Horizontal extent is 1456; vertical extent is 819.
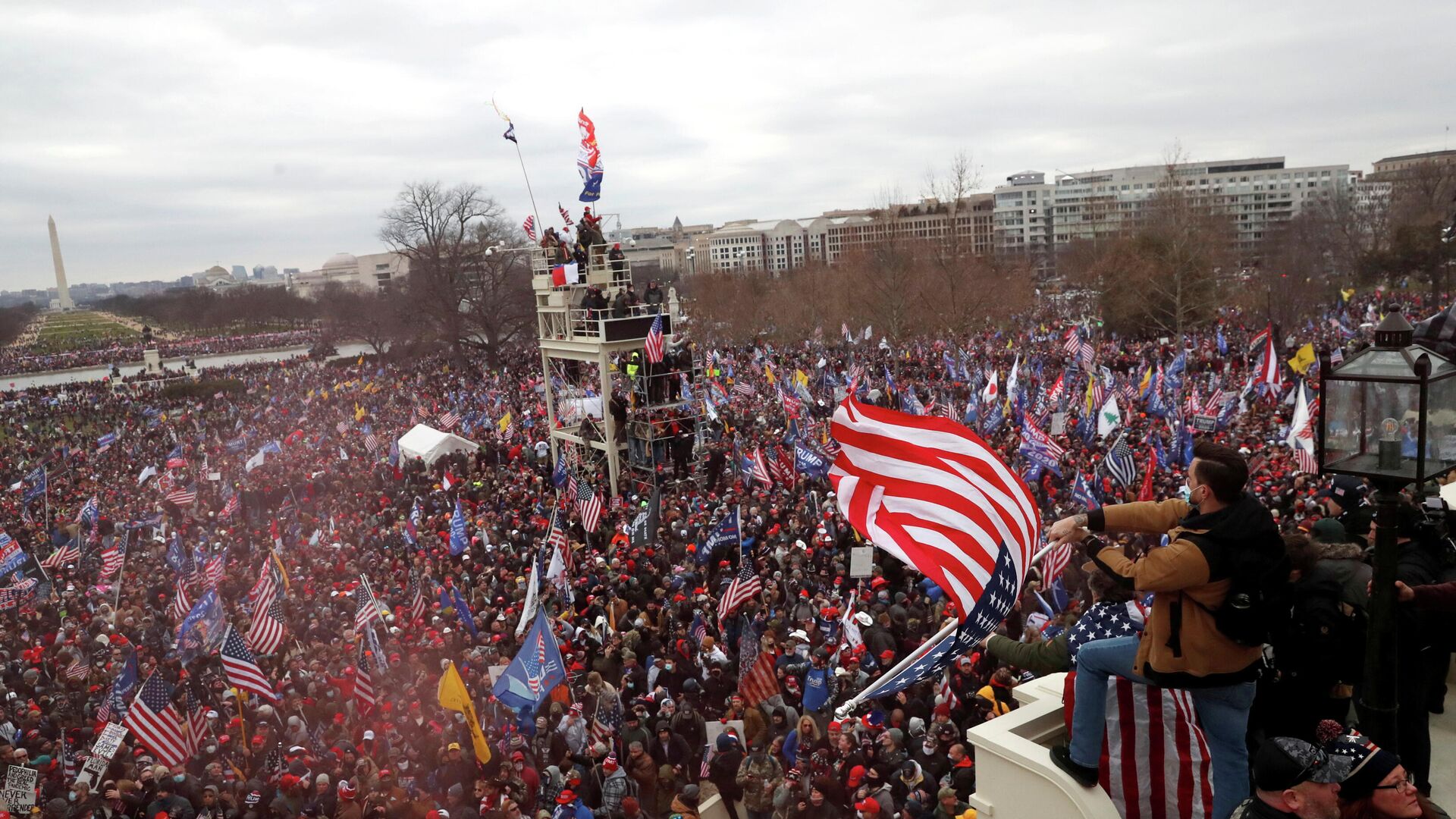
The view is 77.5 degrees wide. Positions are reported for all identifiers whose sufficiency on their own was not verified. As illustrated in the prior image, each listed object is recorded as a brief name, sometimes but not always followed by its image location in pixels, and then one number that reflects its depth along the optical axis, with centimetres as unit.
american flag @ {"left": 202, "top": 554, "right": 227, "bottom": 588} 1566
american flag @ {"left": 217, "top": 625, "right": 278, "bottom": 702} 1048
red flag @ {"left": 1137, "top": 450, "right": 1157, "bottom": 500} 1439
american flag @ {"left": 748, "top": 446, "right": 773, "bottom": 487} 1811
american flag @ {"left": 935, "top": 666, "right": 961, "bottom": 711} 843
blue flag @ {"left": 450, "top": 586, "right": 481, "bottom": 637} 1230
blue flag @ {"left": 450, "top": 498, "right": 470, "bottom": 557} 1644
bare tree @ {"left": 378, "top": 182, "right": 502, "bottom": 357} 5200
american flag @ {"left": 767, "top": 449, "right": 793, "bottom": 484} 1848
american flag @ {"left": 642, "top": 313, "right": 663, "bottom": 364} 2097
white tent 2602
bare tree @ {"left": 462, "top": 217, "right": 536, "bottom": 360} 5247
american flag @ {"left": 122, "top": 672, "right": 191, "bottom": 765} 946
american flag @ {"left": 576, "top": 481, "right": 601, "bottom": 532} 1678
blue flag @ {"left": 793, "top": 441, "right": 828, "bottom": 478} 1759
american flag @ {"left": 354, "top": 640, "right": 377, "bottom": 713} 1040
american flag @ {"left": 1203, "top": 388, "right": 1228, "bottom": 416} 1939
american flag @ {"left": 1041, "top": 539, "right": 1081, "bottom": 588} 1098
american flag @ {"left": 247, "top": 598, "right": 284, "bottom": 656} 1259
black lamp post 404
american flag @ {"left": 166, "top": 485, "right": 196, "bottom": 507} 2039
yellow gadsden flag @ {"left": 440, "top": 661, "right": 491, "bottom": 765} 892
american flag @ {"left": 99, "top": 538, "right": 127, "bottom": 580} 1623
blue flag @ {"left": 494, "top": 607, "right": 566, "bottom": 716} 945
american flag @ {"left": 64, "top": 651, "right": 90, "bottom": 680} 1241
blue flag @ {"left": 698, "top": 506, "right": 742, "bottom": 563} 1434
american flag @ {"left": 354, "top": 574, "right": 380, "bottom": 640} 1230
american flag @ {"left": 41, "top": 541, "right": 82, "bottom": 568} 1775
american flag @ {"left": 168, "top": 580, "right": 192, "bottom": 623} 1420
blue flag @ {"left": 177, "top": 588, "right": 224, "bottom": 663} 1303
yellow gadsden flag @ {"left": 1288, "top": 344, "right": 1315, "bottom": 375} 2278
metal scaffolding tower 2189
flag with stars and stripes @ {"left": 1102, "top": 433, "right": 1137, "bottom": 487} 1574
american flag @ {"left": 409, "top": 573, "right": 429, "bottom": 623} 1358
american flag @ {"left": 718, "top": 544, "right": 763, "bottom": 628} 1188
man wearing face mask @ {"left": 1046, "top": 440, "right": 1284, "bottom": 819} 360
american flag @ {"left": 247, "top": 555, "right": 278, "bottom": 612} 1269
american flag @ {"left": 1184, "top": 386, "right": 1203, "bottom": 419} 2069
